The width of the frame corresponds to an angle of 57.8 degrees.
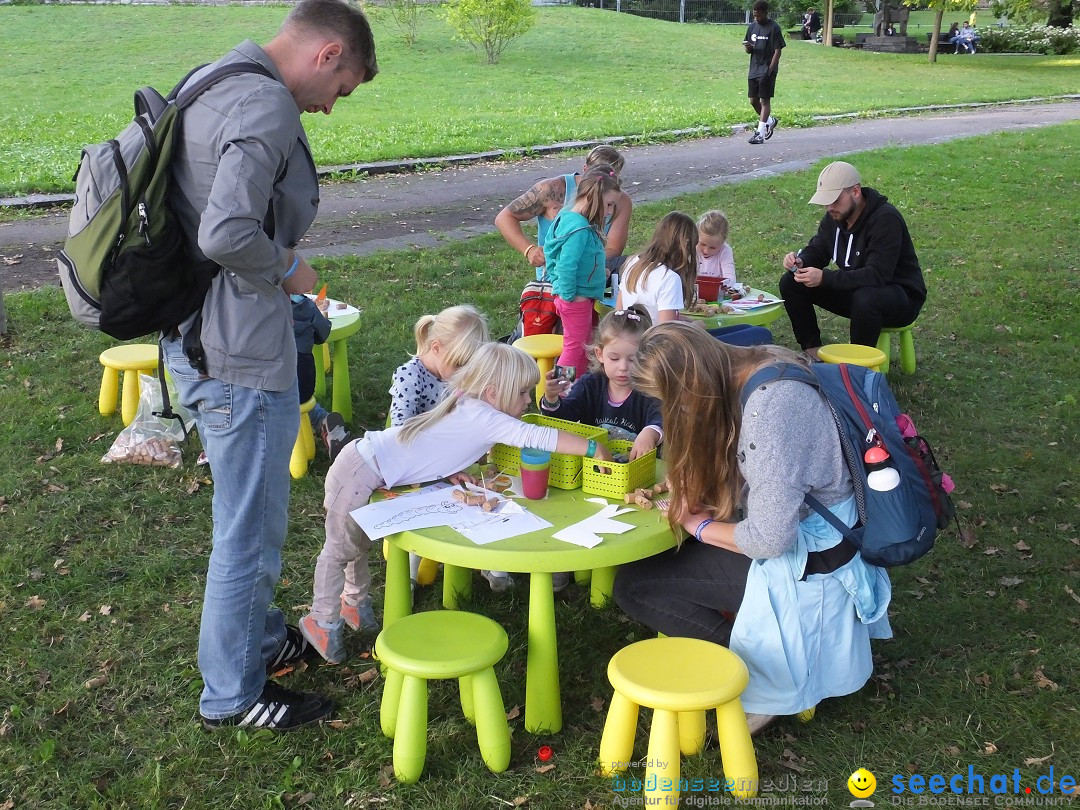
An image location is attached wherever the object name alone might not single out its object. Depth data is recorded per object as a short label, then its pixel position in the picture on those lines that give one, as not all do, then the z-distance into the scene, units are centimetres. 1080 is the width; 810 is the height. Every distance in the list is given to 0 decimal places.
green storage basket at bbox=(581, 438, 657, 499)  357
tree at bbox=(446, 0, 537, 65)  3112
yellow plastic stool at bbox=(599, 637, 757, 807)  290
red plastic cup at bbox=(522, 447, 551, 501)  356
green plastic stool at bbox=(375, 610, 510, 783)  314
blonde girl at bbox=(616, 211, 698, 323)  583
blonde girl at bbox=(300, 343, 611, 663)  362
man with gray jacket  267
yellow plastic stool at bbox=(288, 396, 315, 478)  574
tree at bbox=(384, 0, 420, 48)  3491
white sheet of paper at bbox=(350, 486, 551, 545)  334
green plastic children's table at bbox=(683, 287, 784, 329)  602
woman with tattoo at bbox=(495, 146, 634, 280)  681
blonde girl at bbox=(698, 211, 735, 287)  676
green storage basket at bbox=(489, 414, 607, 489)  368
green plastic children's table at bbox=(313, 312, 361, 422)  623
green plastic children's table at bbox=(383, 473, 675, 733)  318
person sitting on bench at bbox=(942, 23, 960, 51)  4440
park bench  4453
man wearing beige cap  689
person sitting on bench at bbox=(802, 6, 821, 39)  4556
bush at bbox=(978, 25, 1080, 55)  4234
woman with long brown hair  305
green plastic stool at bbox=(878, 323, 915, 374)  736
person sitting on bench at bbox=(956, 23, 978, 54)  4369
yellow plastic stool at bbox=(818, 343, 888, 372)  639
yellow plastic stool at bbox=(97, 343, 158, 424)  617
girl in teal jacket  609
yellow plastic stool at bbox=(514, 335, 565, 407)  622
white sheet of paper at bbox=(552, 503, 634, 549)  326
